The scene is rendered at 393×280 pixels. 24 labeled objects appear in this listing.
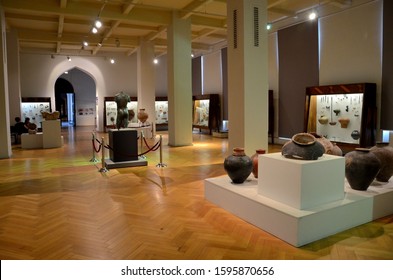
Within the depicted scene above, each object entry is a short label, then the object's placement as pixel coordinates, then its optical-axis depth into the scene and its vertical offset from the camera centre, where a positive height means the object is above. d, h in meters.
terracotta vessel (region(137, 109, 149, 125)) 11.45 -0.08
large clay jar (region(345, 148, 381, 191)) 4.35 -0.75
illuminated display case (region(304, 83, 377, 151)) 8.44 -0.06
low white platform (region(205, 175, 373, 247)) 3.50 -1.17
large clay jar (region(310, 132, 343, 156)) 5.28 -0.58
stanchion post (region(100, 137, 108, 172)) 7.38 -1.18
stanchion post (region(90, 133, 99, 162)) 8.75 -1.17
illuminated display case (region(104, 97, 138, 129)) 18.11 +0.28
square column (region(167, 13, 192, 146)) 11.40 +1.13
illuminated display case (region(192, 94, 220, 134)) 15.48 +0.04
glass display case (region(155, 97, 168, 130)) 18.59 +0.14
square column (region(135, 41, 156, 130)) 14.49 +1.41
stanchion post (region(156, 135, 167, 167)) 7.89 -1.19
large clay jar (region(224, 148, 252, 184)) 4.79 -0.76
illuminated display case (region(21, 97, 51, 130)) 16.31 +0.41
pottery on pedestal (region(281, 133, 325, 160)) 3.96 -0.46
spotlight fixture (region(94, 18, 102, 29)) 9.29 +2.52
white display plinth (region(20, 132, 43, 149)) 11.36 -0.85
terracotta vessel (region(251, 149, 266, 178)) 5.08 -0.78
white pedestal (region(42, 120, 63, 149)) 11.59 -0.65
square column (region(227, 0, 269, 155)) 6.90 +0.85
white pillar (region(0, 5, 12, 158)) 9.36 +0.33
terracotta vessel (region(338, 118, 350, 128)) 8.92 -0.30
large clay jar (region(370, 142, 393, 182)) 4.81 -0.73
